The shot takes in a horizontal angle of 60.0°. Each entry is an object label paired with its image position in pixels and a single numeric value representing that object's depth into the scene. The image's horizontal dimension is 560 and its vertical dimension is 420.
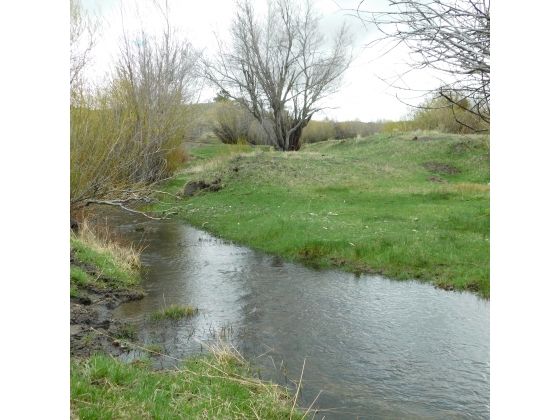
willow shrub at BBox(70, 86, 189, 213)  10.13
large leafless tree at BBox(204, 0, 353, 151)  30.94
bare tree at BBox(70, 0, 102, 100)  9.81
